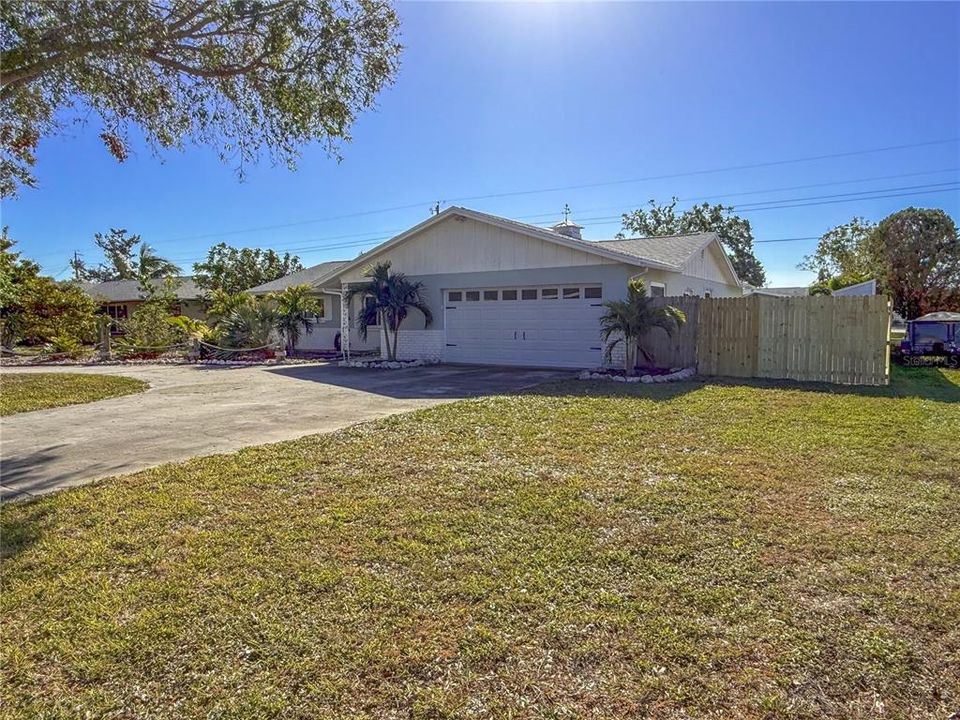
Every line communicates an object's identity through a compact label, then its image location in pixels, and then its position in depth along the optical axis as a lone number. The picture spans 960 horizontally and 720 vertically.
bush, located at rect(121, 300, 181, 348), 21.14
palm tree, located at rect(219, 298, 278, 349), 19.72
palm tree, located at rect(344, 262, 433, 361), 16.47
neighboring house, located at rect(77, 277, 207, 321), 32.47
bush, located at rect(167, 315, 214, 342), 19.84
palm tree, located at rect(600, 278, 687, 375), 11.99
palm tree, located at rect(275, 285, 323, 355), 19.80
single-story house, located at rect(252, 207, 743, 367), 14.62
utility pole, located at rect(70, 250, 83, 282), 58.97
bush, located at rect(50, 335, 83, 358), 19.28
